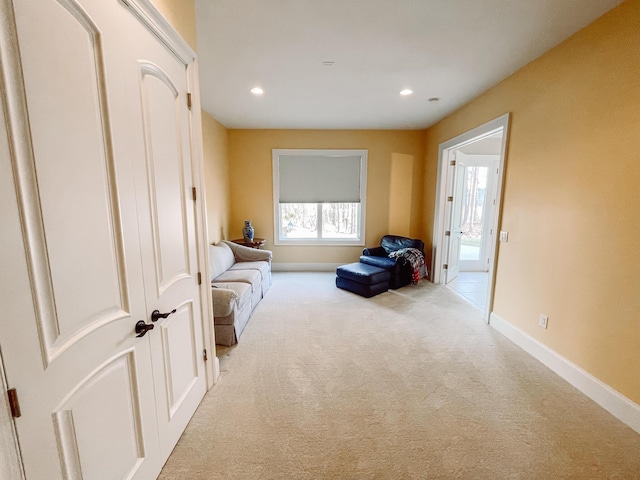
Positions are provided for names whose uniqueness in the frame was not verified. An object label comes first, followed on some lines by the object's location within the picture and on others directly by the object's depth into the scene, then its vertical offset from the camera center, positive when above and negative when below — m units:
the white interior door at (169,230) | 1.33 -0.18
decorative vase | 4.97 -0.61
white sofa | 2.62 -1.01
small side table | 4.91 -0.81
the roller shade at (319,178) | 5.28 +0.37
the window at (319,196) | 5.27 +0.03
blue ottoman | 4.08 -1.23
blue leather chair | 4.45 -1.02
